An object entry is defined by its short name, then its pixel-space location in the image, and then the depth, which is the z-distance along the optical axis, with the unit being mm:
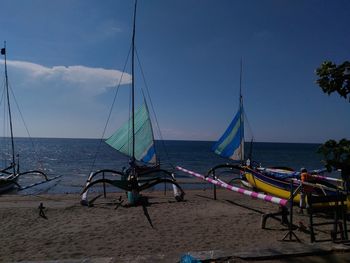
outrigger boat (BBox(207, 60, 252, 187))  27562
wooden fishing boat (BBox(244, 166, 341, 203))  12953
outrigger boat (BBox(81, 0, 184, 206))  24969
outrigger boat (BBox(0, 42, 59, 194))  23844
